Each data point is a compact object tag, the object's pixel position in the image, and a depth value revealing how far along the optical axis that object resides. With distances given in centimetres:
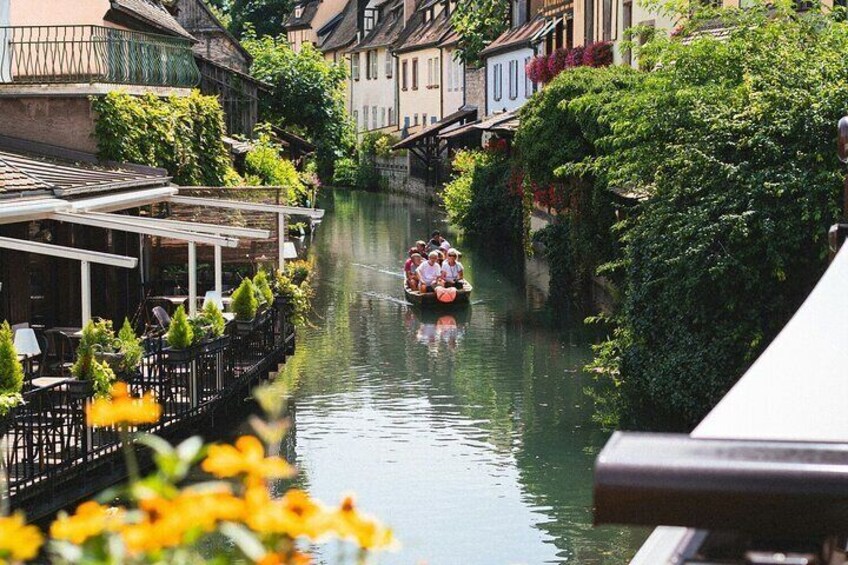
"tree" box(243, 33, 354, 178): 5784
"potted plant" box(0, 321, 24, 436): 1123
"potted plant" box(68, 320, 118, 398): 1244
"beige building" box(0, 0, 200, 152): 2222
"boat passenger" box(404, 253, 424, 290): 3047
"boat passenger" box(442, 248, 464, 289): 2964
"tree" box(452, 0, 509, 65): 5751
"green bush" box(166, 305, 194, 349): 1498
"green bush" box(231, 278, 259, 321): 1747
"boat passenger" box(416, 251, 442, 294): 2959
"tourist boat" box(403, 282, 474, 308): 2919
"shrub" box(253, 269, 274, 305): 1866
